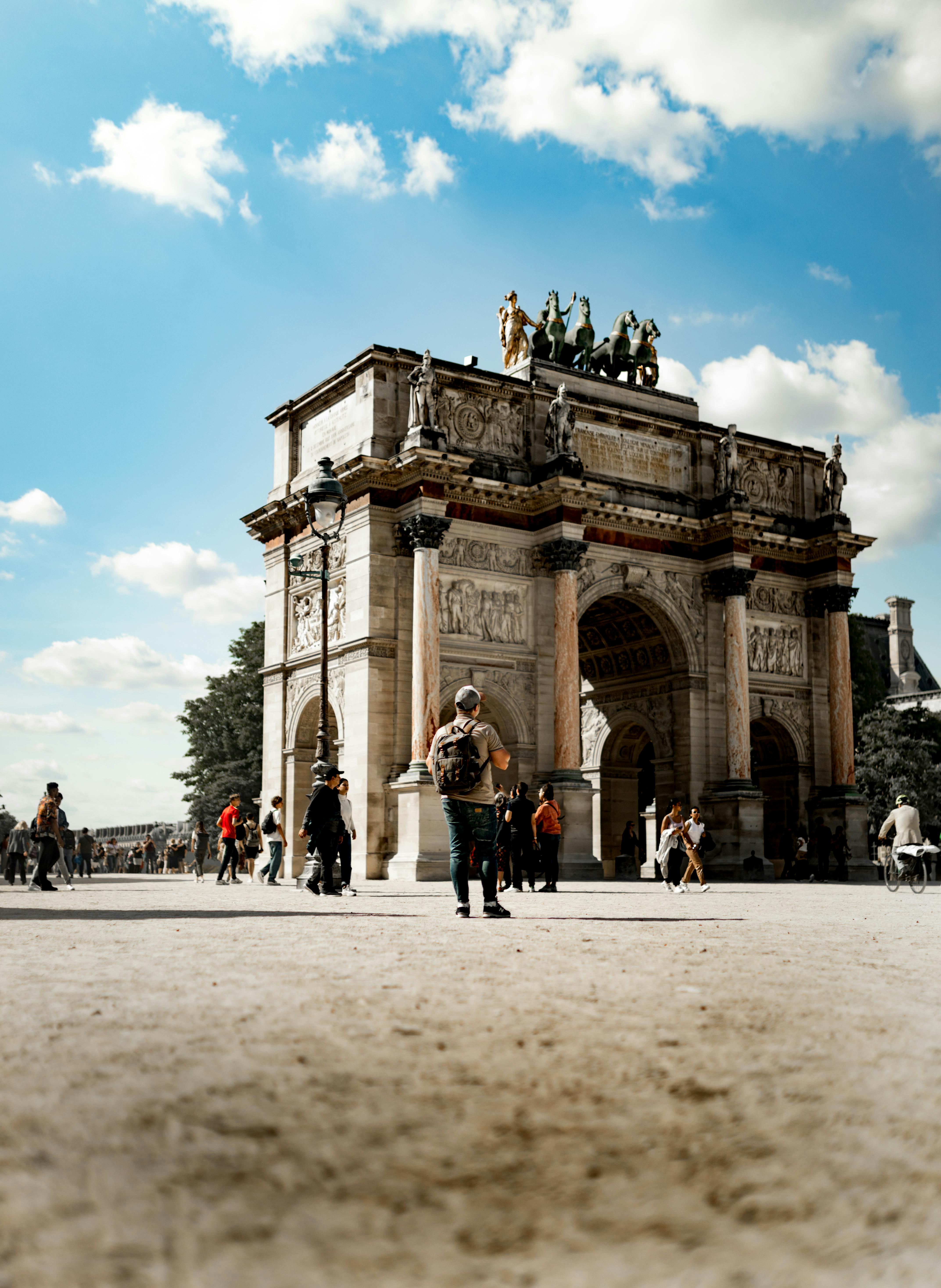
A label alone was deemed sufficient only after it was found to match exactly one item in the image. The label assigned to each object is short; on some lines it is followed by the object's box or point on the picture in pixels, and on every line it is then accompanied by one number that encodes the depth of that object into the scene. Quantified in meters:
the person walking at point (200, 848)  35.22
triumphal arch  30.78
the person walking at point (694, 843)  22.58
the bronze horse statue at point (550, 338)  36.25
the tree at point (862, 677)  61.53
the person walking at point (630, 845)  34.81
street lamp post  19.75
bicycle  23.19
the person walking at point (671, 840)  22.44
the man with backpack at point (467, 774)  11.39
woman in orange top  21.09
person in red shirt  27.14
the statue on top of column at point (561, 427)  32.78
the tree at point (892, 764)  58.41
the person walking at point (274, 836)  26.39
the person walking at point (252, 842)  28.17
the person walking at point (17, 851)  30.47
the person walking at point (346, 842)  19.23
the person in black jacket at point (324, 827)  17.53
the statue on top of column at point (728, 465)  36.38
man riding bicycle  22.97
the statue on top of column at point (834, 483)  39.06
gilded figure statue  35.72
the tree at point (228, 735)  56.91
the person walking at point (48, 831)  20.92
